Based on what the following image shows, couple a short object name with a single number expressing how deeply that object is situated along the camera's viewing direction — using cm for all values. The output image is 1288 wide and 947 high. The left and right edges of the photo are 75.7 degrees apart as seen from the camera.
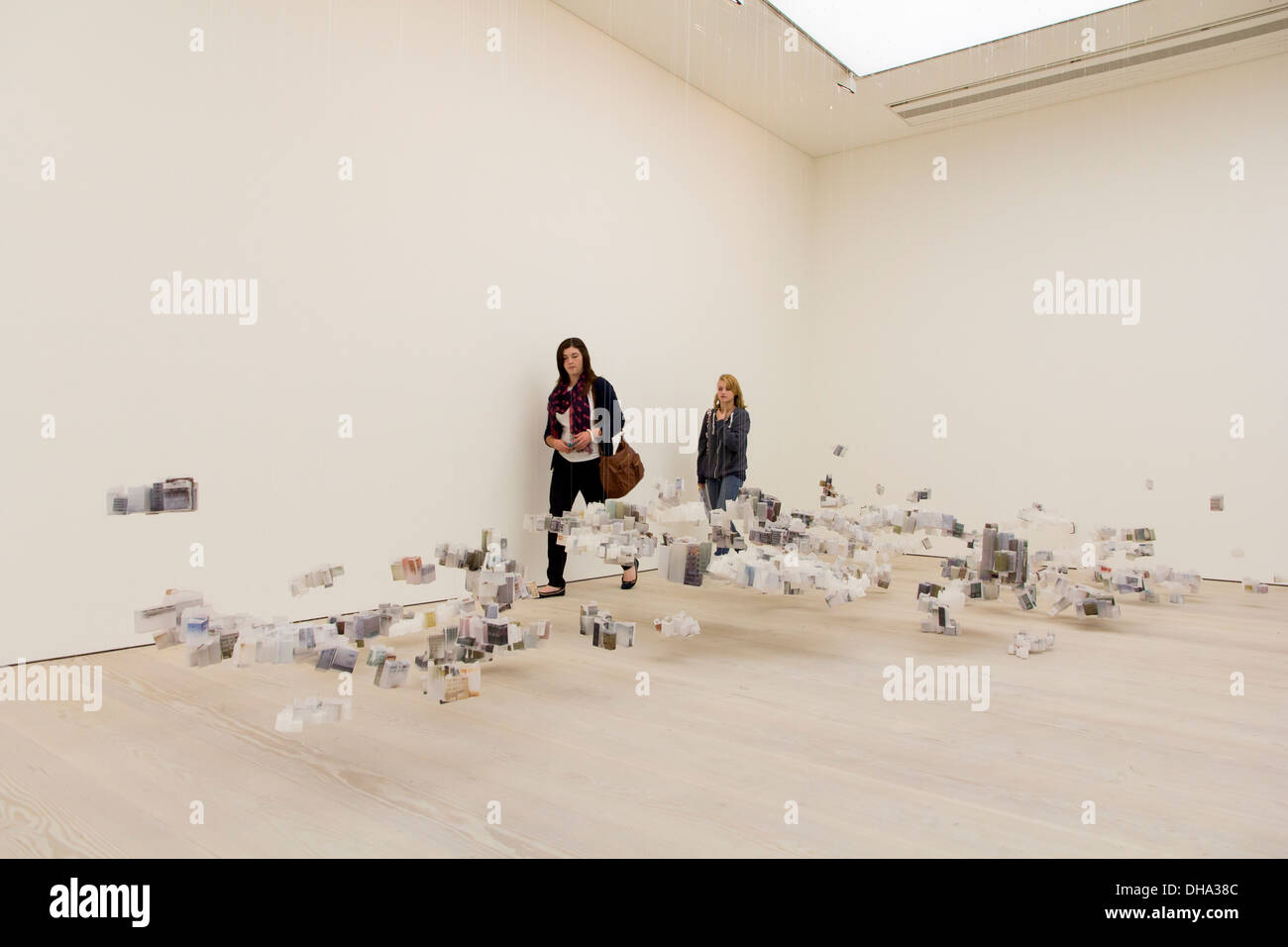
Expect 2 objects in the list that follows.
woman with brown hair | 437
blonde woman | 530
